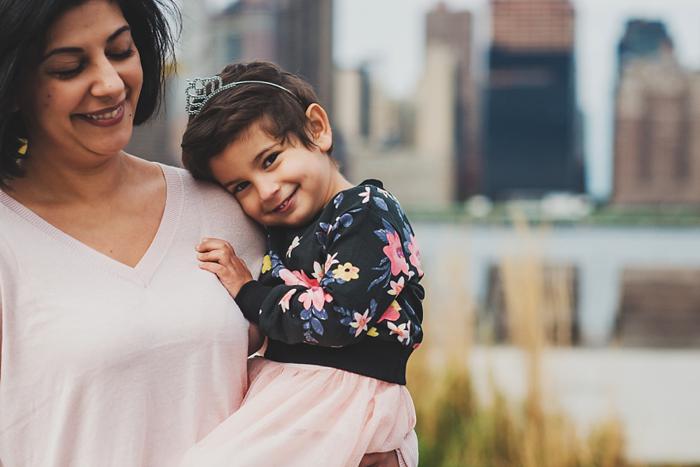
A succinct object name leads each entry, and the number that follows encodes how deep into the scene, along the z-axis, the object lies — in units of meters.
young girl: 1.56
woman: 1.44
